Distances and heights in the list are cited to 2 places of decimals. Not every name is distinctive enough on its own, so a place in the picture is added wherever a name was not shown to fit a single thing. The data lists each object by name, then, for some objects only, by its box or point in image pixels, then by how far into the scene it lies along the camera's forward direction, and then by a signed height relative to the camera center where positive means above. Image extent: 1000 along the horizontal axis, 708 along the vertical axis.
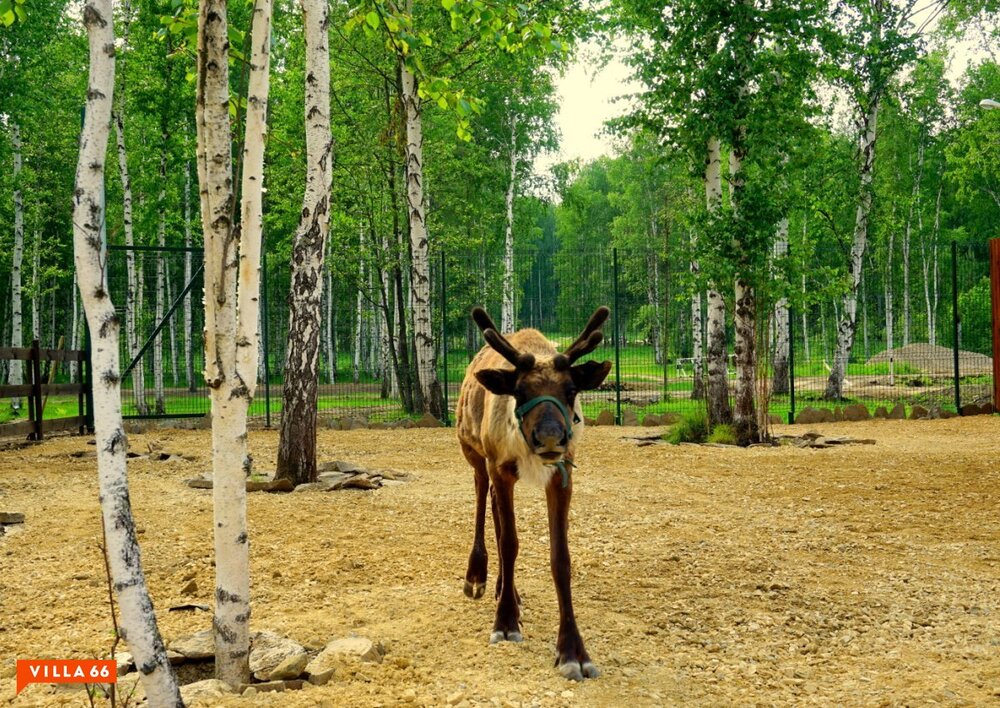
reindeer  4.04 -0.43
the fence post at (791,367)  15.36 -0.29
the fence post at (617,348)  16.11 +0.11
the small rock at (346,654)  3.96 -1.43
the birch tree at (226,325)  3.61 +0.15
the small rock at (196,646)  4.04 -1.39
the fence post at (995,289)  13.37 +0.96
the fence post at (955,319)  17.22 +0.61
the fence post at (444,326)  16.77 +0.60
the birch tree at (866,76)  18.23 +6.22
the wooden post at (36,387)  13.91 -0.42
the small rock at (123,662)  3.99 -1.44
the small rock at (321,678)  3.83 -1.46
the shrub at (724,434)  13.20 -1.29
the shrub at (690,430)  13.61 -1.27
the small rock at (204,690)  3.47 -1.40
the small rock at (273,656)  3.84 -1.40
